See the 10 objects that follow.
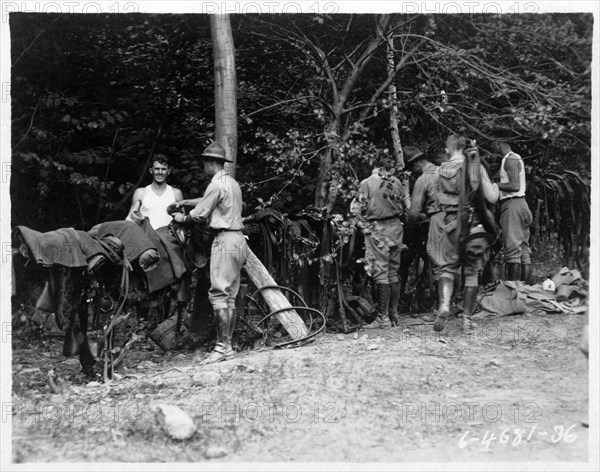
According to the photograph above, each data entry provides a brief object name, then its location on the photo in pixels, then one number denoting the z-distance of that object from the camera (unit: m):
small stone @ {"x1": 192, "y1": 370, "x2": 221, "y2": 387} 6.29
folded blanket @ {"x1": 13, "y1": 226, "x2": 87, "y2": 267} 6.26
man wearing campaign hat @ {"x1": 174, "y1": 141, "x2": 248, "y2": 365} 7.36
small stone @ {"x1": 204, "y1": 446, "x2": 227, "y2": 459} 5.15
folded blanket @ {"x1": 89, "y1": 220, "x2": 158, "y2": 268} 7.06
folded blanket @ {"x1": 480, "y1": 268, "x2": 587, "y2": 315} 8.87
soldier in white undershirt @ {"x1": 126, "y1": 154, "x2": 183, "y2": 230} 7.99
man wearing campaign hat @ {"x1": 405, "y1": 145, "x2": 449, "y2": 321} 8.16
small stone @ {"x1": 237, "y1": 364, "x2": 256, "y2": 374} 6.54
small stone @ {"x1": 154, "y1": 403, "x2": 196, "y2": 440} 5.34
